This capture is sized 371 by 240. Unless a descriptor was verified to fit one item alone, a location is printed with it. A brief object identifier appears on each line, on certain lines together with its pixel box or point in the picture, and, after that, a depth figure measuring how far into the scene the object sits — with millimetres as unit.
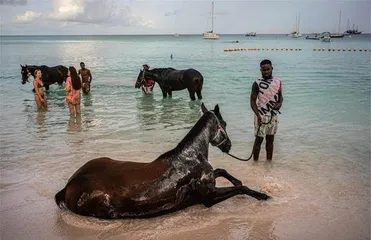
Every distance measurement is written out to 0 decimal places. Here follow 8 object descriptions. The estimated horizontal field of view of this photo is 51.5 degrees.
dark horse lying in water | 5203
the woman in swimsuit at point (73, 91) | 13383
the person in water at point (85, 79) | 19698
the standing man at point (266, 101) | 7520
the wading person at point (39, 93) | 14859
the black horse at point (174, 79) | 17984
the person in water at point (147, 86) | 19856
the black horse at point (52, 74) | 21600
